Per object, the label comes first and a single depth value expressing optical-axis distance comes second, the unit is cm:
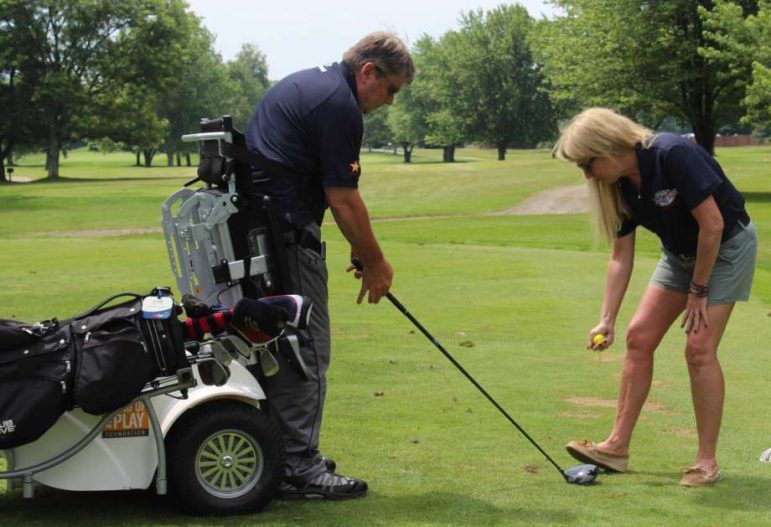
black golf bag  412
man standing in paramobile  492
